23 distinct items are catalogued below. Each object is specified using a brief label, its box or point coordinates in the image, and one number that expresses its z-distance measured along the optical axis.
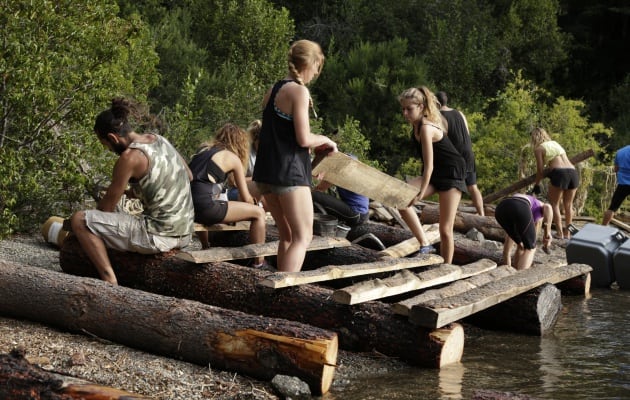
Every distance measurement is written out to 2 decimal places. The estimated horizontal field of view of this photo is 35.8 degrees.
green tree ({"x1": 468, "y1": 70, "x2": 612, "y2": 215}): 16.67
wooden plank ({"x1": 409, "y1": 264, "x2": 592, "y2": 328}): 6.95
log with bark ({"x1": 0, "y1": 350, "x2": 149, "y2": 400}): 5.31
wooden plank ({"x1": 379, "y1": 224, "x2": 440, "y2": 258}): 9.44
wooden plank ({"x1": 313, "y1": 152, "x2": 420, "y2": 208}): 8.53
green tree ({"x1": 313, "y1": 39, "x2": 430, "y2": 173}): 19.33
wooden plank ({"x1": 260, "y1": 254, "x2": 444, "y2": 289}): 7.39
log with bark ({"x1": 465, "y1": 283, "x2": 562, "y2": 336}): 8.52
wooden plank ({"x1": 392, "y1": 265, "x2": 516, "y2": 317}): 7.11
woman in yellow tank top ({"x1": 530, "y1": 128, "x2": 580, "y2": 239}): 12.91
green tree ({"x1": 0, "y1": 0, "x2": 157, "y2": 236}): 9.22
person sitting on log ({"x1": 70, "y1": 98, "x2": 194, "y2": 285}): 7.72
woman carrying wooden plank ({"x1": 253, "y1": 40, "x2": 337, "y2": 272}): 7.29
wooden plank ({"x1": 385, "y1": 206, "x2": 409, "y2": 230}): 13.26
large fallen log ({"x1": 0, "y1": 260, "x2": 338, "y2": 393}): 6.32
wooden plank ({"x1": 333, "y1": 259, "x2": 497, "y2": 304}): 7.18
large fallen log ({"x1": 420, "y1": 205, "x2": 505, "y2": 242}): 13.09
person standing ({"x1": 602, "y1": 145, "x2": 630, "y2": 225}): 13.55
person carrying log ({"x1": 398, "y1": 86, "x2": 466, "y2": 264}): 9.15
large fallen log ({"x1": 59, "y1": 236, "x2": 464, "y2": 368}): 7.11
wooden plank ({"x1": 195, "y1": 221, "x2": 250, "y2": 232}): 9.21
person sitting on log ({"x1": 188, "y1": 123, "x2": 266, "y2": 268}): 9.09
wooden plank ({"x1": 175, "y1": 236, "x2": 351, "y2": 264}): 7.89
